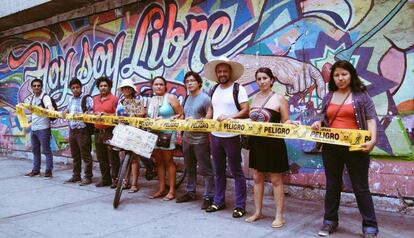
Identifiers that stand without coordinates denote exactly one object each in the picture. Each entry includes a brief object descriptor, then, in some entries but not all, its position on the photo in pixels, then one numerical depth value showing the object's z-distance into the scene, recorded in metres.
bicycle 5.43
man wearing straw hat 4.93
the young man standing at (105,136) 6.69
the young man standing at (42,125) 7.64
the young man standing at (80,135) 7.09
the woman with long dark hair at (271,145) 4.48
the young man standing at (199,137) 5.41
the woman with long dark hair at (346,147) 3.93
